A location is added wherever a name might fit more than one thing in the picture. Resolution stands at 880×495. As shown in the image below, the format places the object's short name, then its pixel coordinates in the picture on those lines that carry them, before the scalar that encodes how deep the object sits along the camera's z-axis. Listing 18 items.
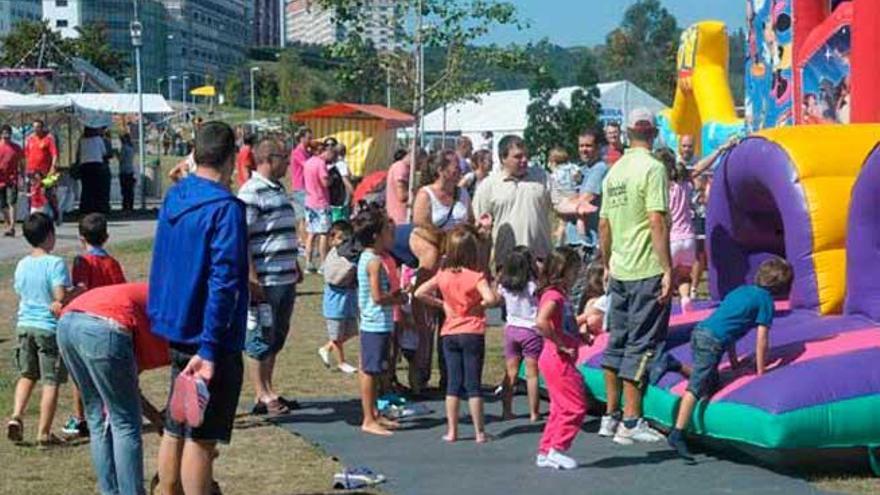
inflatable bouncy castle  6.57
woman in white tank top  9.12
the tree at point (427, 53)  20.25
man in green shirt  7.39
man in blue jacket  5.27
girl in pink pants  7.05
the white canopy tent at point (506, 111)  40.25
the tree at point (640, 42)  96.94
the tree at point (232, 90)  95.51
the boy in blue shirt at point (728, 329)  7.04
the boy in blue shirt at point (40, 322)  7.47
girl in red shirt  7.67
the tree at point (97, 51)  66.00
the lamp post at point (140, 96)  27.41
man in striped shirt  7.99
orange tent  25.08
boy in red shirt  7.39
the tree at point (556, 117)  36.91
